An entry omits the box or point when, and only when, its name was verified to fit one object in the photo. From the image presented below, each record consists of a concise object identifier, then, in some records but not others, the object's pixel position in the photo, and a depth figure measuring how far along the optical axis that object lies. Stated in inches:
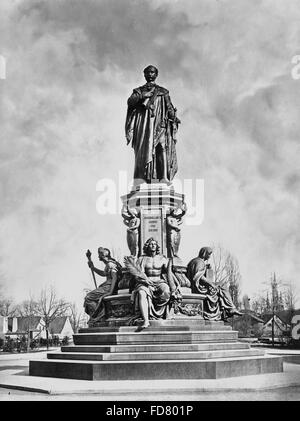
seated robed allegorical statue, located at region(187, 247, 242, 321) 622.5
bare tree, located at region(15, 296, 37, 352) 2038.6
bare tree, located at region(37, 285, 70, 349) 1808.2
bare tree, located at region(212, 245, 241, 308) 1610.5
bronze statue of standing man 696.4
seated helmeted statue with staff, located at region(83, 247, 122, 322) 624.4
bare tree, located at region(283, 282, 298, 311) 1969.0
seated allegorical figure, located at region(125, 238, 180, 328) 564.4
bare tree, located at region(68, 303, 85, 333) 2491.6
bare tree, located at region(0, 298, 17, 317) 2784.9
